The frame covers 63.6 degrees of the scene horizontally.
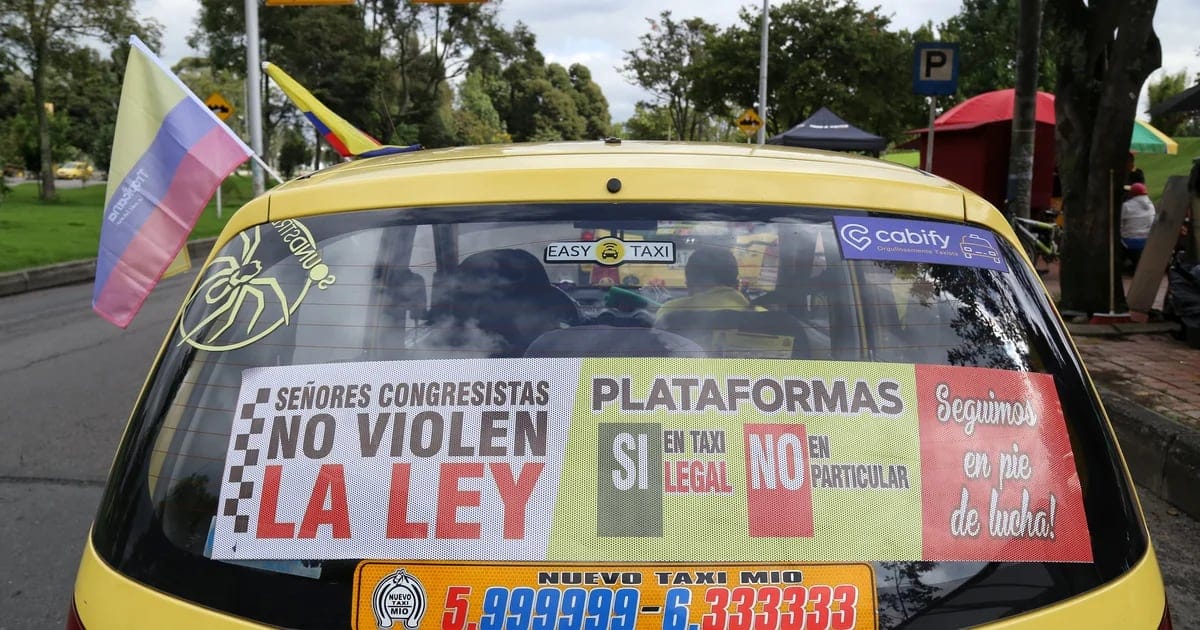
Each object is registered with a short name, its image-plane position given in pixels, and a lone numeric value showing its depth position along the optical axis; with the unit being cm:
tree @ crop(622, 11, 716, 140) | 4769
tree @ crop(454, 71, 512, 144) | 6069
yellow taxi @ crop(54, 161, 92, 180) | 6151
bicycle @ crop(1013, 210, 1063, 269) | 1170
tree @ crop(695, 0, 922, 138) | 3528
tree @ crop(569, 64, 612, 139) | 9144
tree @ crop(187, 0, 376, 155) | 3650
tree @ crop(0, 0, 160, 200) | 2506
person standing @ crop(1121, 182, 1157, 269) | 1287
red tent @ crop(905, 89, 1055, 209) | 1669
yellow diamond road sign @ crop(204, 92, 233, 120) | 1570
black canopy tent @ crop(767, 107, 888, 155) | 2031
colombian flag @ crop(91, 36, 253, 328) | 360
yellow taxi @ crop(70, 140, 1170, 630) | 142
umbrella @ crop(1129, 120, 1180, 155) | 1675
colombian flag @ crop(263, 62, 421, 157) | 526
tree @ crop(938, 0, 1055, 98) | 5516
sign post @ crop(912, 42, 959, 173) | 979
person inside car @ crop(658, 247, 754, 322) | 178
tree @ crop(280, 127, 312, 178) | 5050
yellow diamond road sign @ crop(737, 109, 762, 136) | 2380
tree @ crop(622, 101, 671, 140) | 6644
